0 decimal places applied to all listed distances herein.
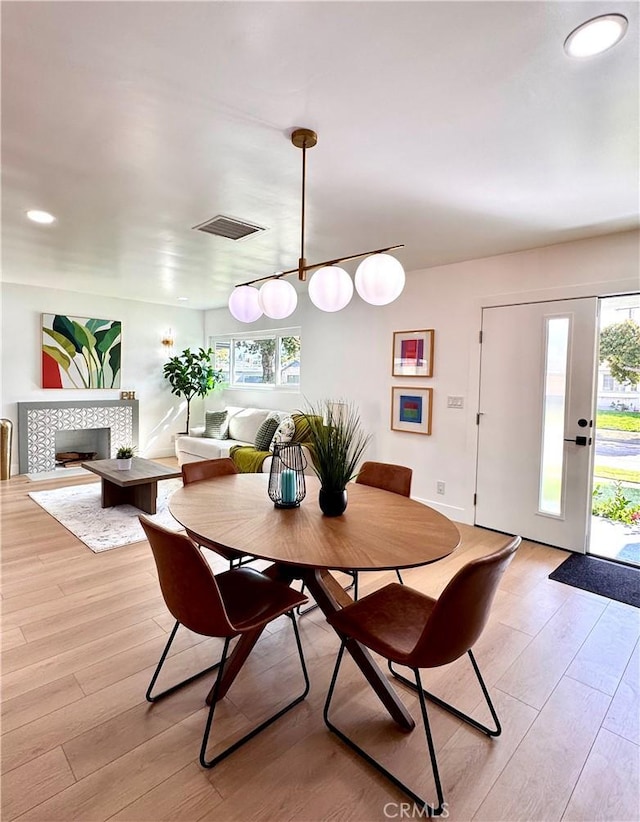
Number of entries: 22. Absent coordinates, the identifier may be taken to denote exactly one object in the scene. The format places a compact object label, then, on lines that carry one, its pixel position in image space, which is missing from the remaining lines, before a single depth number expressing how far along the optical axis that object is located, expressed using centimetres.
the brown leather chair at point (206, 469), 255
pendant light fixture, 187
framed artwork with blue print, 420
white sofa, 561
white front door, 328
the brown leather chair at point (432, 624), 128
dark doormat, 279
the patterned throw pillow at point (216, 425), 609
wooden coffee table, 389
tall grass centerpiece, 181
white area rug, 349
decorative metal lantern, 195
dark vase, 185
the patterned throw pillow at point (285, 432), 485
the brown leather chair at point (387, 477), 244
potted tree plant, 657
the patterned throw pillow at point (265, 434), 516
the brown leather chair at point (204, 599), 140
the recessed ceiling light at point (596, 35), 128
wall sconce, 674
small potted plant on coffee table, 424
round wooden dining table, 142
